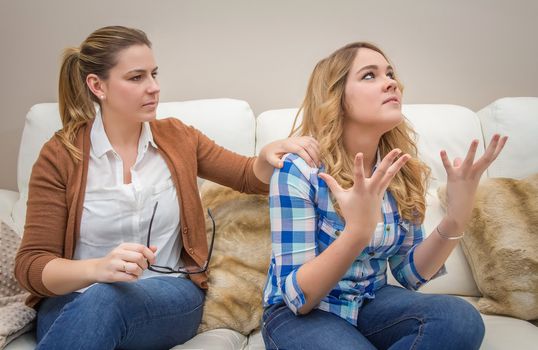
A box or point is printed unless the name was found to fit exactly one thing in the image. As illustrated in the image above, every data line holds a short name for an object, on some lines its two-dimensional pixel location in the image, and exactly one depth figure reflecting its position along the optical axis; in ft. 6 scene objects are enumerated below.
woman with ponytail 4.17
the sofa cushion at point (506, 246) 5.06
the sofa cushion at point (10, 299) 4.30
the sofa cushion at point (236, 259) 4.93
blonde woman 3.59
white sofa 5.89
